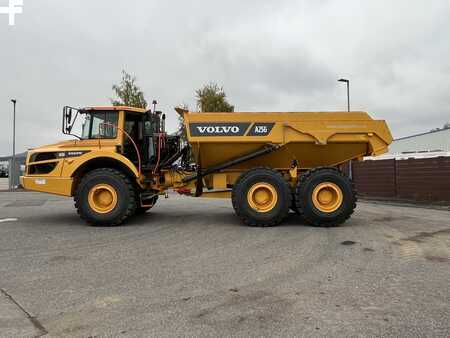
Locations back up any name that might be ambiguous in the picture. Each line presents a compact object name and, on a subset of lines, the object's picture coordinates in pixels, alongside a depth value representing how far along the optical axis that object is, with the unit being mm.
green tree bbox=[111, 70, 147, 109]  24250
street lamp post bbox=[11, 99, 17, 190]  29578
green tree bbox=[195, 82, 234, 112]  26166
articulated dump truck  9125
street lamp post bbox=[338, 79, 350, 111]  25092
